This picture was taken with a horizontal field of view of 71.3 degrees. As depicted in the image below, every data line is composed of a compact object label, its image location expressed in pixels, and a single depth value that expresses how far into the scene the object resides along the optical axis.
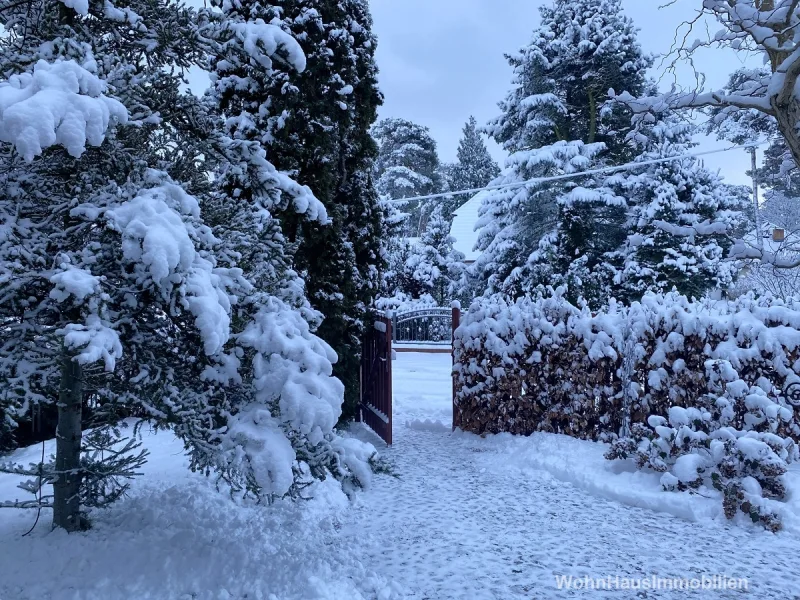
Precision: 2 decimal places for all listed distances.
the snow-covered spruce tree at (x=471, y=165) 39.59
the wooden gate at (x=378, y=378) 6.80
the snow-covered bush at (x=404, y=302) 22.48
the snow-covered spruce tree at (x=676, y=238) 14.87
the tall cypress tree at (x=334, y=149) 6.13
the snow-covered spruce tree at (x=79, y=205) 2.58
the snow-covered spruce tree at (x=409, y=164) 36.87
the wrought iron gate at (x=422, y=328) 20.50
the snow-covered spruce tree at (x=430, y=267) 23.89
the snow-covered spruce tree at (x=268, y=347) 3.04
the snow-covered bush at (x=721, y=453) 4.58
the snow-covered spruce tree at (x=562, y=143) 15.82
